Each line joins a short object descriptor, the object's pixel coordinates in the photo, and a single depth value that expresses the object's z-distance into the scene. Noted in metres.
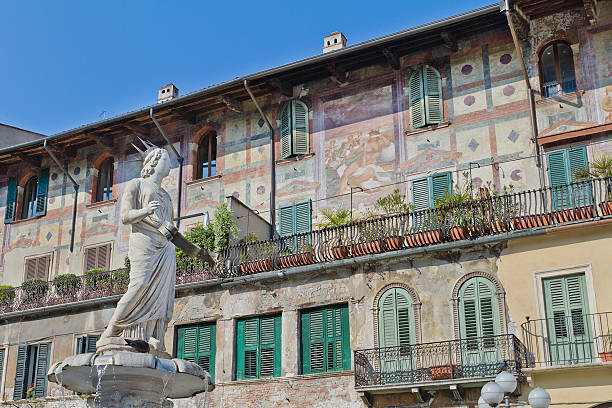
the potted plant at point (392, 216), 20.27
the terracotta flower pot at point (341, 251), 20.75
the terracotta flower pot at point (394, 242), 20.14
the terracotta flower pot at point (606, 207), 18.03
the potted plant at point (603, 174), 18.11
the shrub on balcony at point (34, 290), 25.92
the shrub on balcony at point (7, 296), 26.42
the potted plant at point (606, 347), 16.94
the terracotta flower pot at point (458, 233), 19.52
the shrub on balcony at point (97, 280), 24.75
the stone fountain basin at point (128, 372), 9.39
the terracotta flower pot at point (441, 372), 18.17
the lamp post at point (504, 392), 11.35
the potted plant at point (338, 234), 20.83
